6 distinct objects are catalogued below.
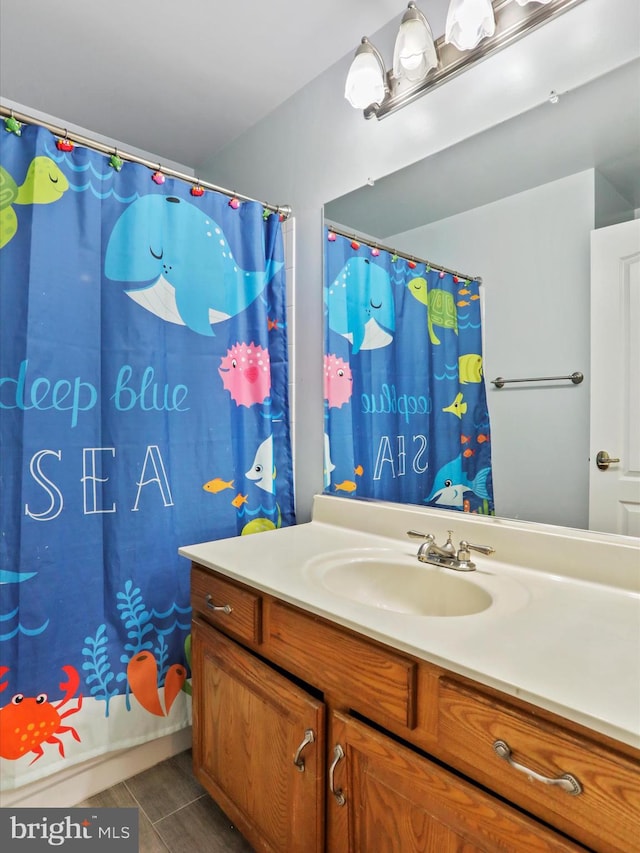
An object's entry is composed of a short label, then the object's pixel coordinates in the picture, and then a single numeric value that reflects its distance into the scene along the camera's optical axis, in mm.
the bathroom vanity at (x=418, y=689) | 660
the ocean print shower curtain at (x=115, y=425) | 1307
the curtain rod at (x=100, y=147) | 1285
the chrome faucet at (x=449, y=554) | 1170
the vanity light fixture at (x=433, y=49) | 1145
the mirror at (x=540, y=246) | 1080
